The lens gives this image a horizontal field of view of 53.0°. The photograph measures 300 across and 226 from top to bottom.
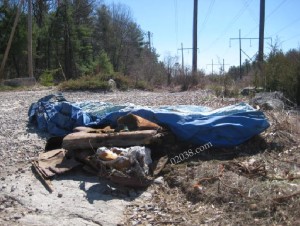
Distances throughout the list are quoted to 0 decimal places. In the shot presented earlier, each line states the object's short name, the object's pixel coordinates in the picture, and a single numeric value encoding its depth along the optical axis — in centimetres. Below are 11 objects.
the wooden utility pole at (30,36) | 1388
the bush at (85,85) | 1122
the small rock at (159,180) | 346
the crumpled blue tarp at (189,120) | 402
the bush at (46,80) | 1376
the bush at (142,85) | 1291
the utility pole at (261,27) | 1349
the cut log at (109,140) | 375
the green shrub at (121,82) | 1224
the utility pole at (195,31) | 1609
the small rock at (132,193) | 324
